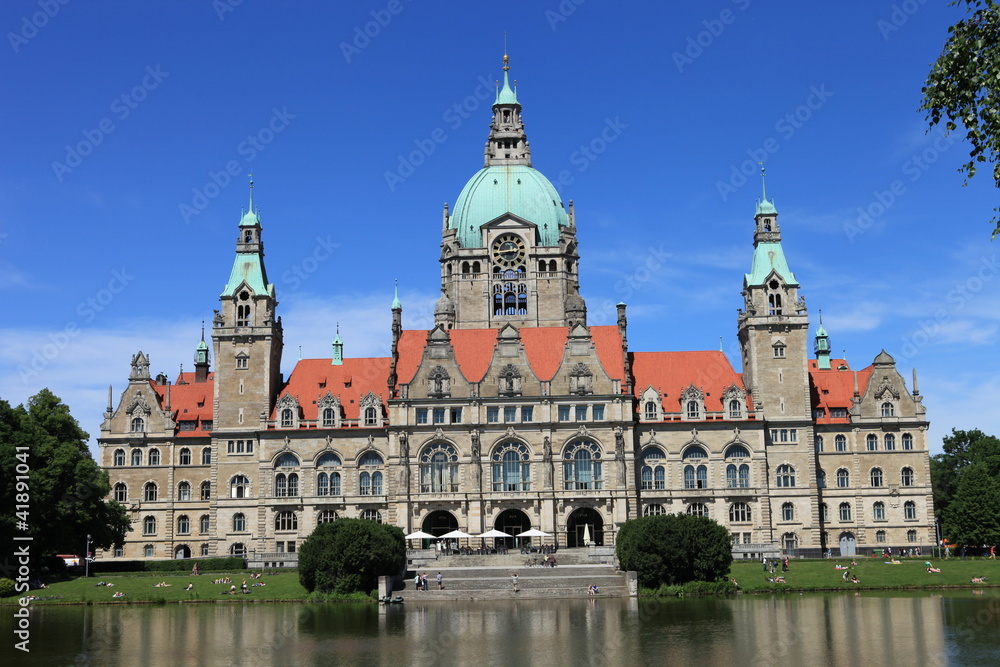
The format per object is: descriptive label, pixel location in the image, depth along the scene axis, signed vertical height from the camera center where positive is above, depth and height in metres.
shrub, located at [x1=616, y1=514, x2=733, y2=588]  70.56 -2.09
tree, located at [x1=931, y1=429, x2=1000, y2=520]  117.06 +5.16
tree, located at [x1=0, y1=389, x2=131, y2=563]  75.50 +3.50
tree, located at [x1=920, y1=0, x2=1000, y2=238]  30.72 +11.70
